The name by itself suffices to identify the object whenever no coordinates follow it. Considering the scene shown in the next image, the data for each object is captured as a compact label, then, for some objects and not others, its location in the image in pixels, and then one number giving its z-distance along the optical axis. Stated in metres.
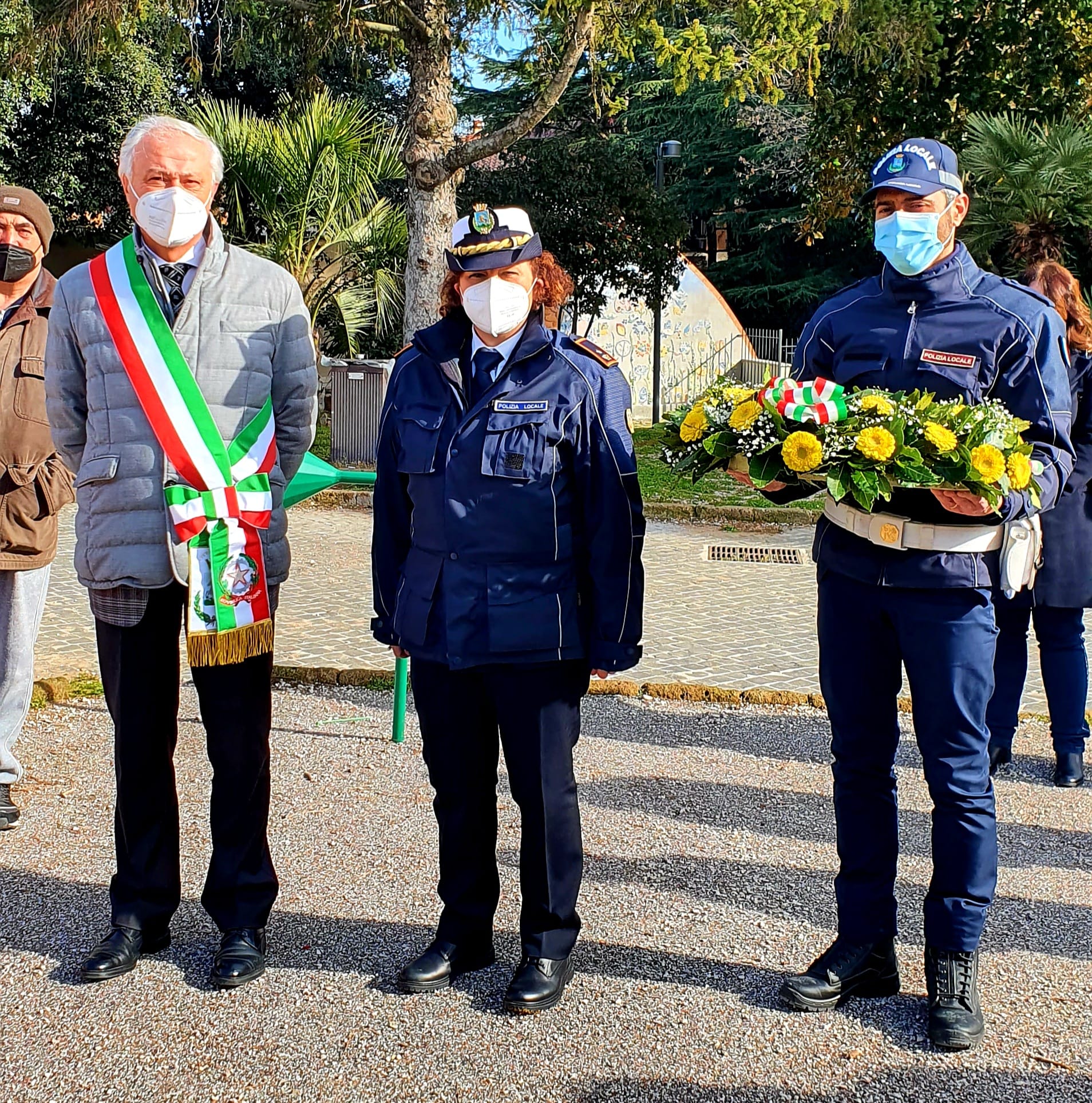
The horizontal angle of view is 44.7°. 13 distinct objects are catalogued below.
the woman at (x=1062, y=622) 5.36
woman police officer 3.53
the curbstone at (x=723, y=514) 12.98
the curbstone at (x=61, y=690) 6.55
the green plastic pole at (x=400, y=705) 5.95
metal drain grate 11.17
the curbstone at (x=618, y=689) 6.96
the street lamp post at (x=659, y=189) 21.05
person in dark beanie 4.83
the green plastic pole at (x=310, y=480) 4.81
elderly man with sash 3.63
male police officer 3.44
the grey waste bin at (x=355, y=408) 16.19
